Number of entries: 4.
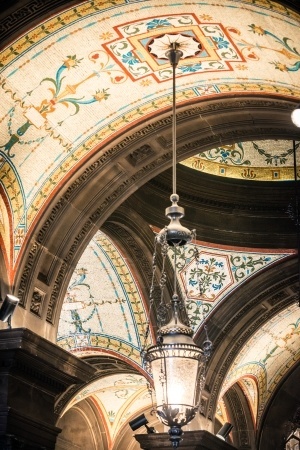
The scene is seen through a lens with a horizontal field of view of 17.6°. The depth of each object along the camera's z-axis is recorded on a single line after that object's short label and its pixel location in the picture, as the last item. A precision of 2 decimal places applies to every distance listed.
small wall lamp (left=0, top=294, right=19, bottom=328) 7.73
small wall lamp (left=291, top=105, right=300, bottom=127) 6.27
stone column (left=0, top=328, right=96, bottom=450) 7.71
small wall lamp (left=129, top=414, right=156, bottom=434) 10.92
